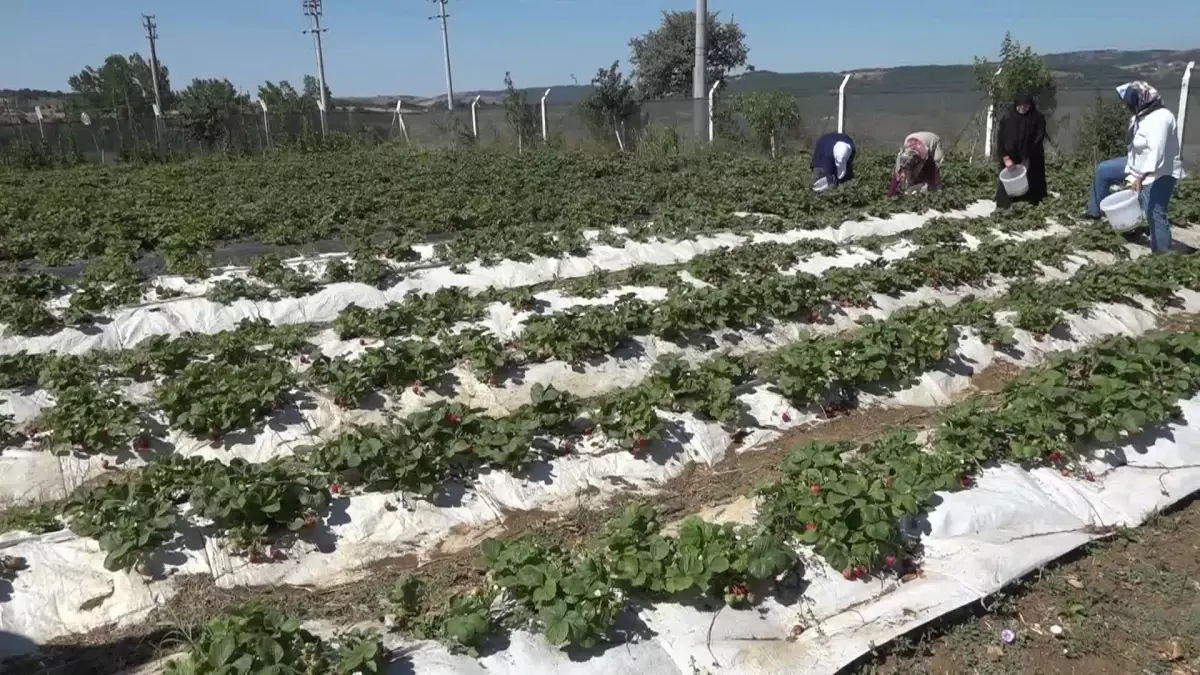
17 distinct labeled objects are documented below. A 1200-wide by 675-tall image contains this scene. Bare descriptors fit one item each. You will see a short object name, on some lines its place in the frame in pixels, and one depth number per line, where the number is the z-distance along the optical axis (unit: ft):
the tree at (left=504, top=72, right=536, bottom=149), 74.49
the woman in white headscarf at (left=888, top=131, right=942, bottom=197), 38.09
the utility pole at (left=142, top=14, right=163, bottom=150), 113.41
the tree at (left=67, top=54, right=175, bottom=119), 166.50
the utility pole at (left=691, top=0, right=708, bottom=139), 64.44
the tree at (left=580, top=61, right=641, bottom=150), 71.15
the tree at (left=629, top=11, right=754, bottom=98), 111.45
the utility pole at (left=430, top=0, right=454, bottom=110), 140.36
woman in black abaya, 32.40
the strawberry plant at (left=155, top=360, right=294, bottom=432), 16.16
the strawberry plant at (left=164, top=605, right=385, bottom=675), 8.51
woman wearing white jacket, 25.91
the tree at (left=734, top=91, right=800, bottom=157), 60.64
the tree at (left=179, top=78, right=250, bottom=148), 76.59
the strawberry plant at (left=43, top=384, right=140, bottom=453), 15.78
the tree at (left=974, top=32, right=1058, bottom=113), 53.52
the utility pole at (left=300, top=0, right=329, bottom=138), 116.16
